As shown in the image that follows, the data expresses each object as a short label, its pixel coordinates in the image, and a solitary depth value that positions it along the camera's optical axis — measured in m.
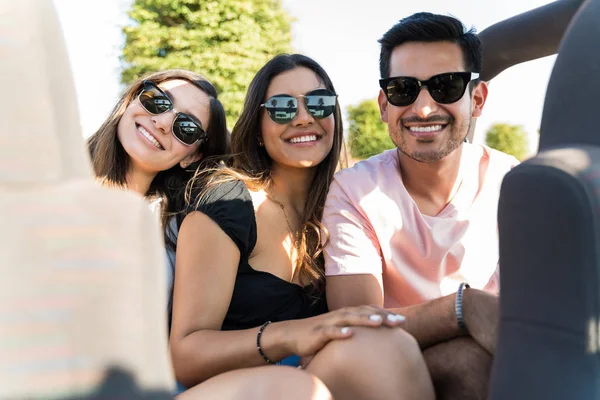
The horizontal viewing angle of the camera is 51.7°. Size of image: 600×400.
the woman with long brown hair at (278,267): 1.52
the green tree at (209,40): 14.93
